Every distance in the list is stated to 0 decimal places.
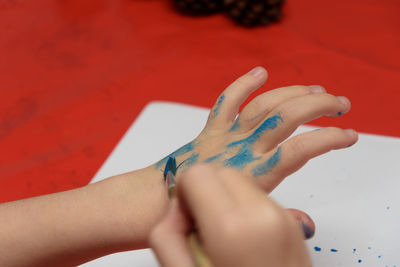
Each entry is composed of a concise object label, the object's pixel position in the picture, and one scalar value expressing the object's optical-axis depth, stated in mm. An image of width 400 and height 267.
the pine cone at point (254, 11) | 856
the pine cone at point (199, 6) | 916
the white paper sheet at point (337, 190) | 584
